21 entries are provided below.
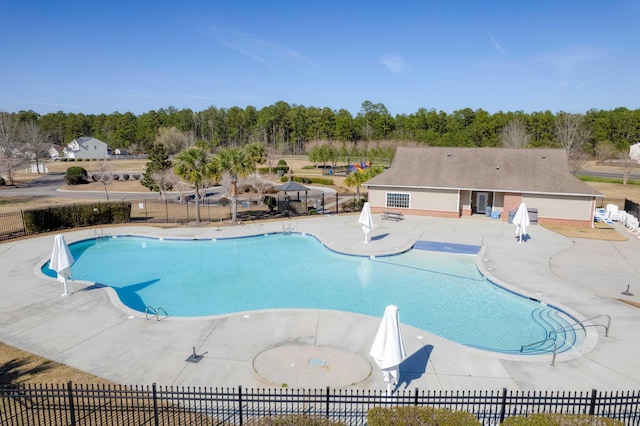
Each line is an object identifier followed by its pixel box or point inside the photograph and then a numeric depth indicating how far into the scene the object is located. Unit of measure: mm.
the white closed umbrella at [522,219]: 23781
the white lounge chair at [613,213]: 31609
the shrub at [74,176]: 53438
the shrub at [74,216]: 26934
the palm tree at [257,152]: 49647
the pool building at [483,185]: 29844
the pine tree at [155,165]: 42656
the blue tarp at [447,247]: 23656
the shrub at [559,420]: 7543
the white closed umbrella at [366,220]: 23766
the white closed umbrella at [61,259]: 16266
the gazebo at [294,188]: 33978
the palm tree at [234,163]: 29781
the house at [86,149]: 94125
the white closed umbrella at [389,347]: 9484
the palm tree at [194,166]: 28656
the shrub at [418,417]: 7551
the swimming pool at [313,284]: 15398
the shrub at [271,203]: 35188
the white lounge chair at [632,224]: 27705
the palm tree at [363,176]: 37719
